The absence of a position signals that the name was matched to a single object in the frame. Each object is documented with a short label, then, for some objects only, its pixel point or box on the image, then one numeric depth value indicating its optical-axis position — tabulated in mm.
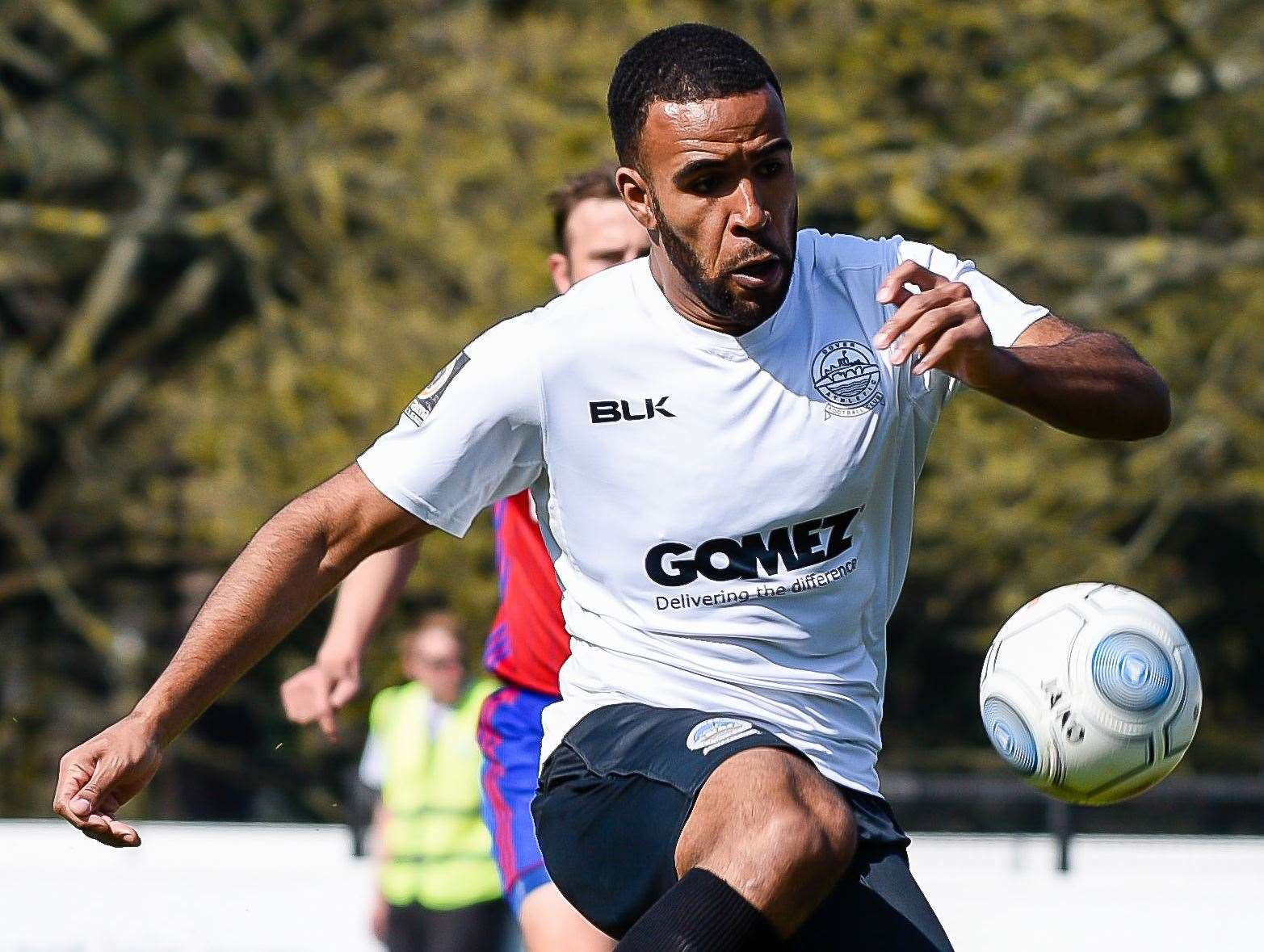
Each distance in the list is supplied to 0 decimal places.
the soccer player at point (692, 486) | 6367
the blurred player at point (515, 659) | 8891
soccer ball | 6949
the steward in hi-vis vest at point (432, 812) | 13008
